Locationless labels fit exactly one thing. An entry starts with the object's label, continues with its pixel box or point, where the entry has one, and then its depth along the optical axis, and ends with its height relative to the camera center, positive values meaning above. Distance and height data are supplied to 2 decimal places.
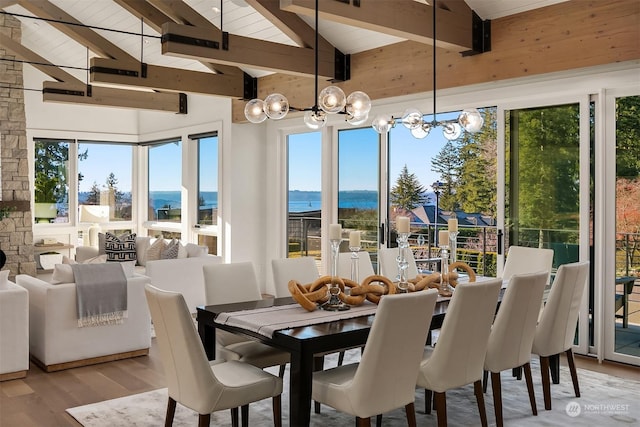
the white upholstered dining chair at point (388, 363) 2.72 -0.70
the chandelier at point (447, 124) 4.16 +0.60
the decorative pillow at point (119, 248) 7.73 -0.47
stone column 8.73 +0.61
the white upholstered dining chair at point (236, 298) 3.67 -0.58
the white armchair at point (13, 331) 4.35 -0.86
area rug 3.60 -1.24
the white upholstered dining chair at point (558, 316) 3.74 -0.67
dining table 2.89 -0.64
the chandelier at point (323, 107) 3.79 +0.67
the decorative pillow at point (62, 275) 4.71 -0.50
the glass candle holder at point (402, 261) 3.96 -0.33
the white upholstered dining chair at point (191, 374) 2.77 -0.78
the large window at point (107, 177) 10.07 +0.56
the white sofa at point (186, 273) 6.32 -0.66
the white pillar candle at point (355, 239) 3.76 -0.18
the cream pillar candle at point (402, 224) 3.91 -0.09
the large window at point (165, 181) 9.58 +0.47
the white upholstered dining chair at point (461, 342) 3.02 -0.67
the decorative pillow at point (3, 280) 4.42 -0.50
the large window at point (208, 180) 8.58 +0.43
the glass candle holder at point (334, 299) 3.57 -0.53
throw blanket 4.71 -0.65
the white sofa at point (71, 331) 4.61 -0.95
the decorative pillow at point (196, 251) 6.94 -0.47
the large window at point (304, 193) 7.67 +0.21
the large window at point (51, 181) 9.62 +0.48
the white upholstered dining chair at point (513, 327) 3.36 -0.67
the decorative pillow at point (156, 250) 7.18 -0.47
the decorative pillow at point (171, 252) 6.75 -0.46
